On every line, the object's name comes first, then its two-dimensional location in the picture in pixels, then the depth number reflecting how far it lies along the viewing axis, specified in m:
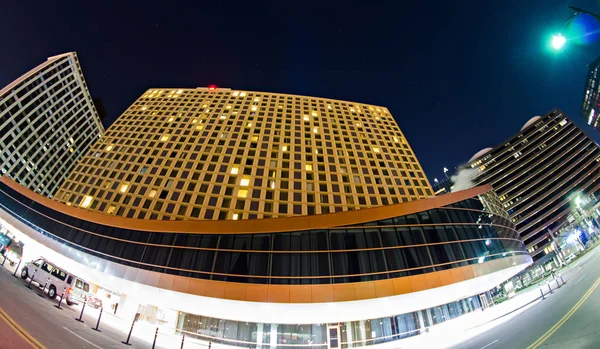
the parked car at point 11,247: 30.29
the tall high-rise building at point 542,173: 87.81
